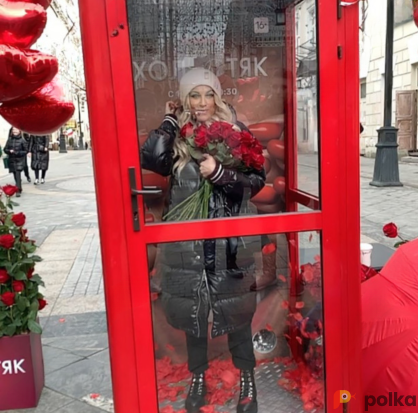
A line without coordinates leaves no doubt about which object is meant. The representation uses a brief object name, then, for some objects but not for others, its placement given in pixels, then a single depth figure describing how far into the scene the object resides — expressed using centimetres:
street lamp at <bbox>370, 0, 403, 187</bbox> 1005
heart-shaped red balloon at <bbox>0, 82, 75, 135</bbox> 247
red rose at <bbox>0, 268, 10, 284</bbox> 247
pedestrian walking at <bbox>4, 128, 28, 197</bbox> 1116
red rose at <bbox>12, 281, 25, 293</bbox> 251
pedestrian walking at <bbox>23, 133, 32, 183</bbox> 1240
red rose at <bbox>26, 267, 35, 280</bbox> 261
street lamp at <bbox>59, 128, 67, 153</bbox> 3359
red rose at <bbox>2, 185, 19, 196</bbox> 258
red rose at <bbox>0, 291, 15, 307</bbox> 245
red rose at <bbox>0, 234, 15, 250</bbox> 239
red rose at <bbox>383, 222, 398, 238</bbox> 275
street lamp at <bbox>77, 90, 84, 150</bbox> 4102
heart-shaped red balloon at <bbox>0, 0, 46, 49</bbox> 204
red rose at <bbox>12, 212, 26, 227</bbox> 250
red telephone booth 179
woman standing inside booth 201
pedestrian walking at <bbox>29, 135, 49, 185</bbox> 1257
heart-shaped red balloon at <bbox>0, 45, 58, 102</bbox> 203
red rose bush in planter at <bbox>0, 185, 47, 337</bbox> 252
